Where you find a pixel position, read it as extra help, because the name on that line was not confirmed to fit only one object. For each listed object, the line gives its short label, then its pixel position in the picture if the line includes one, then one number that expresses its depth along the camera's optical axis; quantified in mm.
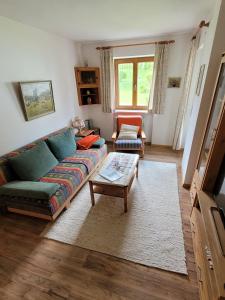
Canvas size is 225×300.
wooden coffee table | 2156
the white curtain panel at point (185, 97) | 3145
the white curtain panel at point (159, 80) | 3496
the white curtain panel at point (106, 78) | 3855
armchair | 3543
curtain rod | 3396
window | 3887
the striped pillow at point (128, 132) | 3727
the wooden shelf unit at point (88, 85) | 3964
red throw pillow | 3288
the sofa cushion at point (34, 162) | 2203
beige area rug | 1743
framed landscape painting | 2620
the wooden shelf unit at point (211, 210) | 1144
